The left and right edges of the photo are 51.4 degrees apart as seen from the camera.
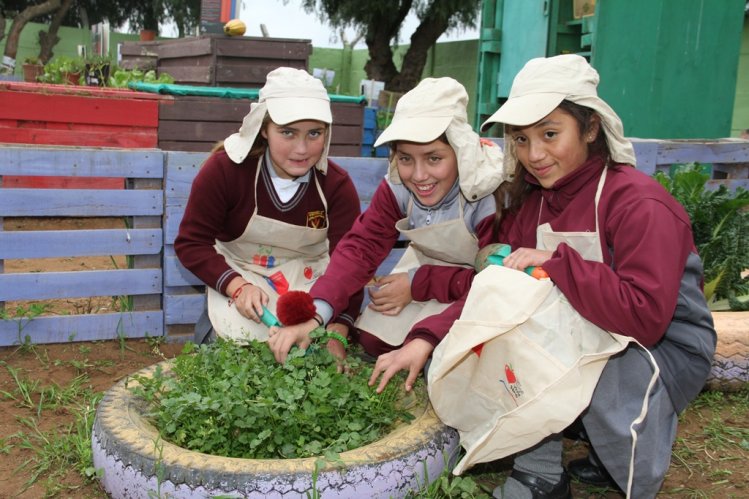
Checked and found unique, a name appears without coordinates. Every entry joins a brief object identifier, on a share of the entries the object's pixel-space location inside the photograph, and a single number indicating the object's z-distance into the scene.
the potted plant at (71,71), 8.84
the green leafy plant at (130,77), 7.85
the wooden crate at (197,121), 6.07
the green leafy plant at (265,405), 2.14
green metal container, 5.70
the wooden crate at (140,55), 9.07
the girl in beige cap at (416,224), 2.58
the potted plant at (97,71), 8.44
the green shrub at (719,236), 3.81
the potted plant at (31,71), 10.41
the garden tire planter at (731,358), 3.29
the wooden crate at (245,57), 7.07
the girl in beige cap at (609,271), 2.05
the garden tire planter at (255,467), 1.92
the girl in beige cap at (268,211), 2.99
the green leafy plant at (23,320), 3.59
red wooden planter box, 5.83
